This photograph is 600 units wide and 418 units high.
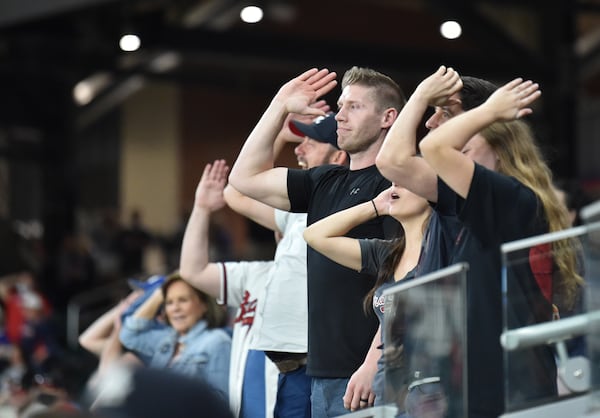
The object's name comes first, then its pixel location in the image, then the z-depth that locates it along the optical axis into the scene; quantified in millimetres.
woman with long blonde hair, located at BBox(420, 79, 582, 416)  6648
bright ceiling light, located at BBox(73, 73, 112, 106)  44214
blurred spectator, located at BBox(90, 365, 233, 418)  4369
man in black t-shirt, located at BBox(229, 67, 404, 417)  8923
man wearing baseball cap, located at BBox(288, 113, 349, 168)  10018
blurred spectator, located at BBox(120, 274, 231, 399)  12415
